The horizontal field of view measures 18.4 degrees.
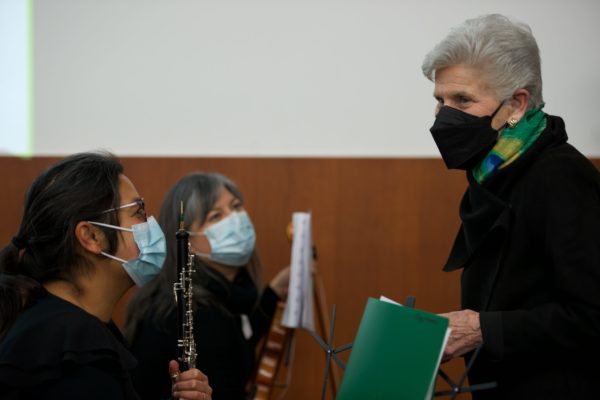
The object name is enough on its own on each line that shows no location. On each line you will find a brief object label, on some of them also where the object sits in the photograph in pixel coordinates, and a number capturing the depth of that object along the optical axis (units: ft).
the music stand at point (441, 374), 10.72
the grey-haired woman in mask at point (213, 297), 13.04
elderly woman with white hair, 11.21
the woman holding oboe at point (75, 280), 11.25
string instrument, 14.55
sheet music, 14.36
